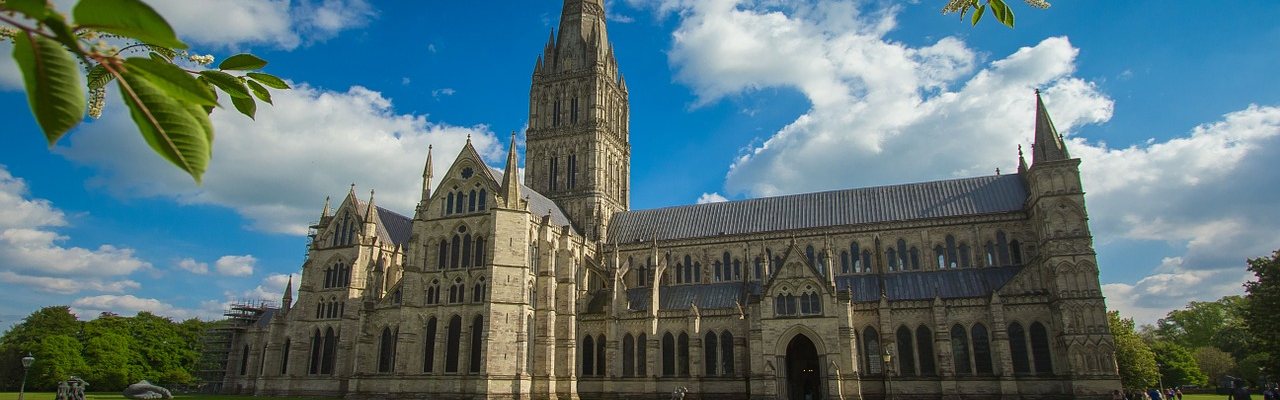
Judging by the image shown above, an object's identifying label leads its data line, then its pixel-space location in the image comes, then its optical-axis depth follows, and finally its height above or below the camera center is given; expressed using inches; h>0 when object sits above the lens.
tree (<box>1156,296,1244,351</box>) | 3358.8 +327.7
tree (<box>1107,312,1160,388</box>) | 2260.1 +105.5
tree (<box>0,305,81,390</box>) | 2925.7 +261.7
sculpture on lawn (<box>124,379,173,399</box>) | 1753.2 +22.0
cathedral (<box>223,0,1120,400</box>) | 1717.5 +247.5
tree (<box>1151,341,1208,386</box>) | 2795.3 +111.4
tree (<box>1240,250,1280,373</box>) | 1637.6 +193.5
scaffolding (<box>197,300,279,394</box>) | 2810.0 +205.1
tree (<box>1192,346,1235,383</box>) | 2938.0 +125.6
